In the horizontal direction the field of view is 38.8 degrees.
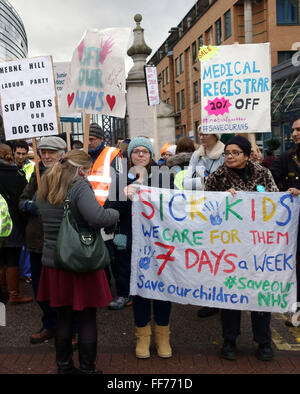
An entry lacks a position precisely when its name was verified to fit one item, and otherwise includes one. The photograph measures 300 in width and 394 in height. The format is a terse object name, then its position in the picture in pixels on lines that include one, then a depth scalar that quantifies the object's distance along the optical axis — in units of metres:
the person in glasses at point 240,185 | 3.56
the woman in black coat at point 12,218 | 4.95
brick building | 25.78
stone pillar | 11.46
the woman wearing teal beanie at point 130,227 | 3.64
